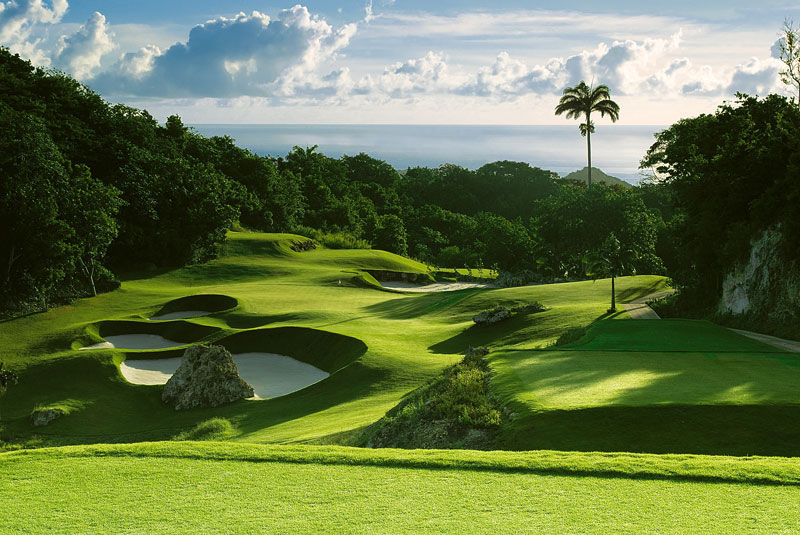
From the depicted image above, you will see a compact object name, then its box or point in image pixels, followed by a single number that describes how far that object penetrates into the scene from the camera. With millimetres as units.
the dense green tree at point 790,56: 34094
